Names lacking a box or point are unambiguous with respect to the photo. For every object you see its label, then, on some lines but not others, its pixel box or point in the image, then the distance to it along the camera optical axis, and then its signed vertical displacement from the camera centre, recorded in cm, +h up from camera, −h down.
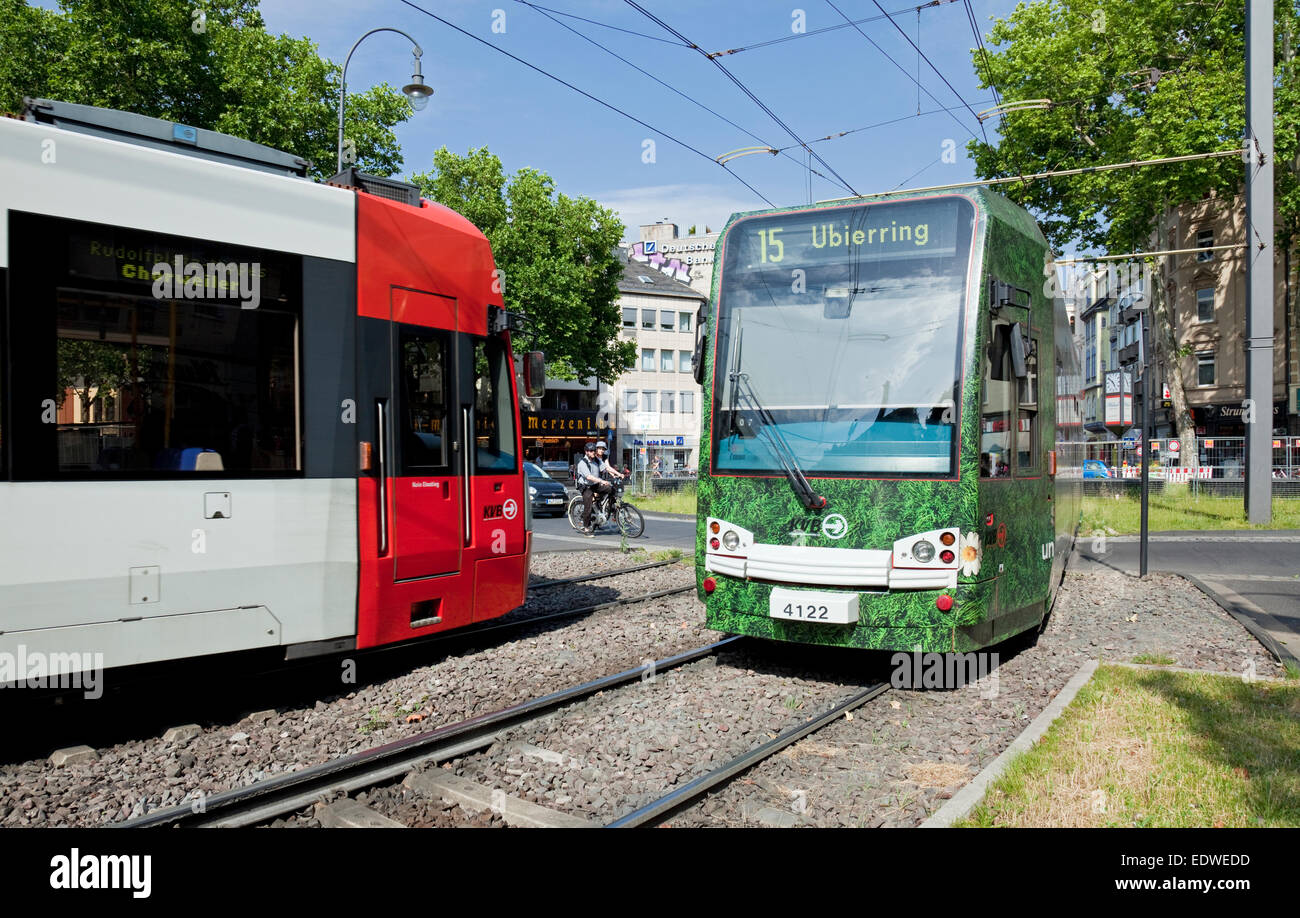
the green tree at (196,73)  2470 +1062
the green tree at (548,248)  4106 +908
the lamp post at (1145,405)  1173 +60
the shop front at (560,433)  5594 +102
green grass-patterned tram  637 +19
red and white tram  497 +29
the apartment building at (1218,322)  3972 +587
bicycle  1894 -132
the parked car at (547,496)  2447 -121
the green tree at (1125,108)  2547 +1031
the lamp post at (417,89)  1792 +700
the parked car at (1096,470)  2822 -58
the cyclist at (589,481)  1919 -64
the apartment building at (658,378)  6425 +505
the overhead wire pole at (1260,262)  1934 +401
